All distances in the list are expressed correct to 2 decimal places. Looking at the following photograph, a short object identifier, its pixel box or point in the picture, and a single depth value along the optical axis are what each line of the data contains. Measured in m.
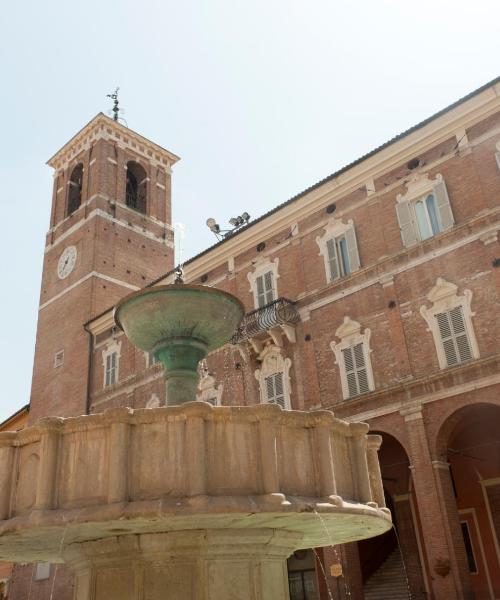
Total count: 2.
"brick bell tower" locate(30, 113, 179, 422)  31.36
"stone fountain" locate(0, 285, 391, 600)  6.38
